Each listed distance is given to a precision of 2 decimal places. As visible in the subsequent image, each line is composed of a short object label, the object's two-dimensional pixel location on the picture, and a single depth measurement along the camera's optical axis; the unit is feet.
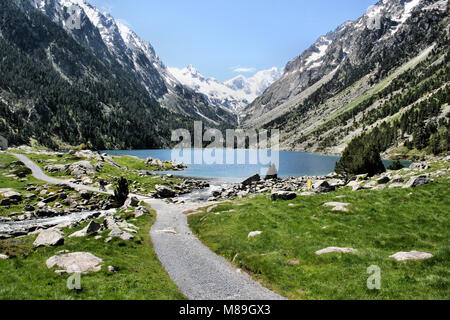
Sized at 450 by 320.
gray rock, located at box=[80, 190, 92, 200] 209.03
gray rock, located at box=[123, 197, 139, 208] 171.42
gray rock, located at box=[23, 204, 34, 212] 173.86
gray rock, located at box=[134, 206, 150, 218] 142.20
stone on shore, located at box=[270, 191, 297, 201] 123.03
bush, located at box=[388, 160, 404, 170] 213.05
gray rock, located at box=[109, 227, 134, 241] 88.64
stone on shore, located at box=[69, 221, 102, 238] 90.18
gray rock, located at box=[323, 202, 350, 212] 90.11
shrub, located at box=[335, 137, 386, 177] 203.21
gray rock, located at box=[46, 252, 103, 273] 54.08
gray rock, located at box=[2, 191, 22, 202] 183.58
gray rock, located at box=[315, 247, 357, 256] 61.38
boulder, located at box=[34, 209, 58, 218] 170.30
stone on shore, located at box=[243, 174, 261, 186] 260.42
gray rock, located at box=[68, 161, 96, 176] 274.44
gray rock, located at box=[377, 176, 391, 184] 120.11
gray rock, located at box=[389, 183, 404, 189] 104.47
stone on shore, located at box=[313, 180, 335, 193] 132.77
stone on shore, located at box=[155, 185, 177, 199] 241.35
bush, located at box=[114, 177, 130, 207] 190.08
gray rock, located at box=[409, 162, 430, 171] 128.94
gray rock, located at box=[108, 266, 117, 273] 56.42
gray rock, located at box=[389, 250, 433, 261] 52.60
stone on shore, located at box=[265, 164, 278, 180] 292.20
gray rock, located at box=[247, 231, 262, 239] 84.94
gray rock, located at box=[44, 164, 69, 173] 285.84
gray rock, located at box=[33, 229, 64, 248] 69.64
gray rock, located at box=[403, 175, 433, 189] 97.36
